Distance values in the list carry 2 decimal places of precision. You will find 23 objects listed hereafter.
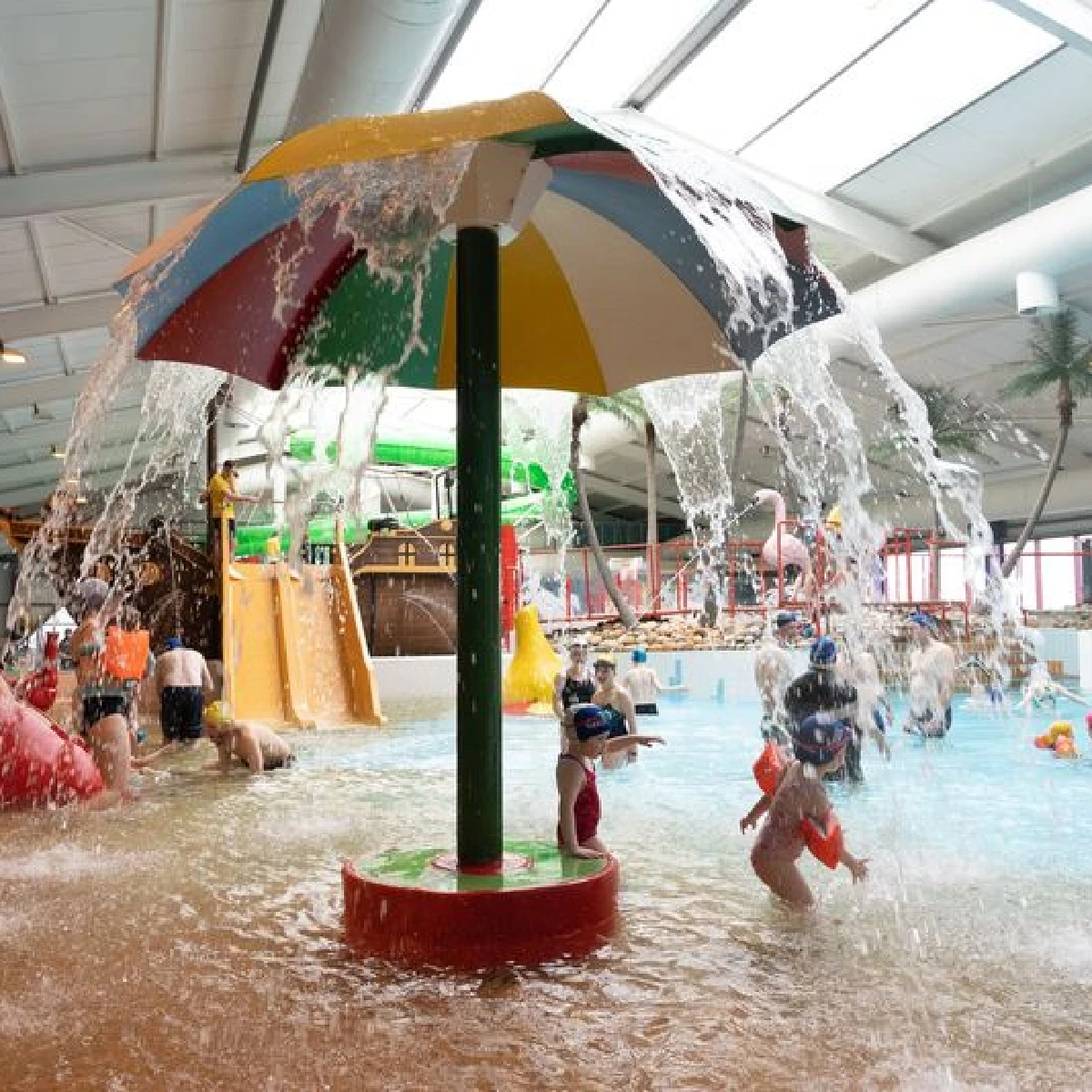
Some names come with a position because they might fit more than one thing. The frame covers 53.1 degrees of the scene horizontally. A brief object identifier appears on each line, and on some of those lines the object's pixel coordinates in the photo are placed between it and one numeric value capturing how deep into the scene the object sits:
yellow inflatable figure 12.31
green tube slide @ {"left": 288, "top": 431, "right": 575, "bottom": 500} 20.06
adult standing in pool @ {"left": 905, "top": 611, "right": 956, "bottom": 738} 8.82
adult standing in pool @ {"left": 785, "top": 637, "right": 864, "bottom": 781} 4.98
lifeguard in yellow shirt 11.90
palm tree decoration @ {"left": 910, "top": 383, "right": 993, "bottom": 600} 22.05
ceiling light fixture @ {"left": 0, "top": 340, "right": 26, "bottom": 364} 11.69
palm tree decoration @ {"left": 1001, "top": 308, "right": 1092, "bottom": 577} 18.64
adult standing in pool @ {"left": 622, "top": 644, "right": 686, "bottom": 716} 11.26
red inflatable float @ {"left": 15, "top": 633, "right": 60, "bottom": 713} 9.60
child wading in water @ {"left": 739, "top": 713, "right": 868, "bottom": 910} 3.81
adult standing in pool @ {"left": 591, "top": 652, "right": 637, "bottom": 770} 7.27
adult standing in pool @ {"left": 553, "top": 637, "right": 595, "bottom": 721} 6.75
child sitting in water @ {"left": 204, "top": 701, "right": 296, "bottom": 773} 7.79
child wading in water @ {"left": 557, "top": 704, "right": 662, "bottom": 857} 3.98
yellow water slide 11.30
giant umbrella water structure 3.41
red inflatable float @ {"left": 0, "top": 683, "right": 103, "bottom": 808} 6.24
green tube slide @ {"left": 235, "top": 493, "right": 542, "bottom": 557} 18.50
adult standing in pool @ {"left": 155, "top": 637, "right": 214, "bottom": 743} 9.84
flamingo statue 14.62
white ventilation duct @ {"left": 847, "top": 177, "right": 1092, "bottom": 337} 12.45
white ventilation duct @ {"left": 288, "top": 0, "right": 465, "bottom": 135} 6.87
